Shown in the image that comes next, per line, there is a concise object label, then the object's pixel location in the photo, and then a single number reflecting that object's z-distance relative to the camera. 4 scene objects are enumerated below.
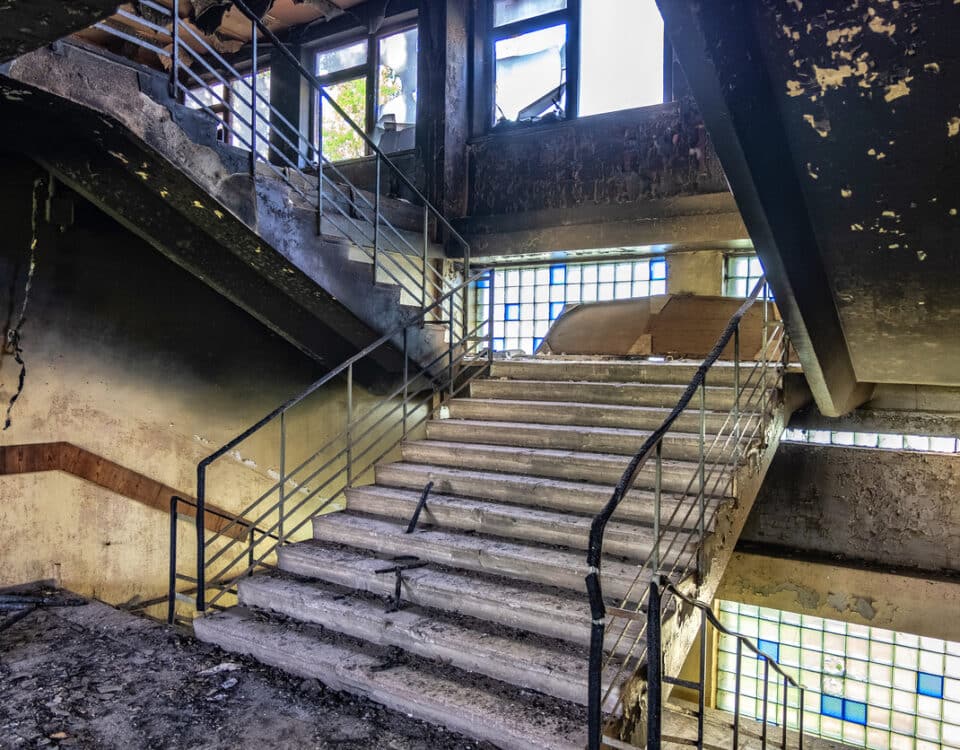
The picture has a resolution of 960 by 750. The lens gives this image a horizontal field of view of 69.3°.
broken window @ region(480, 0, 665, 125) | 8.03
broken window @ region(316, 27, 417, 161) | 10.06
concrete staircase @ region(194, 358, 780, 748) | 3.66
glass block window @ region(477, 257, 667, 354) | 8.48
